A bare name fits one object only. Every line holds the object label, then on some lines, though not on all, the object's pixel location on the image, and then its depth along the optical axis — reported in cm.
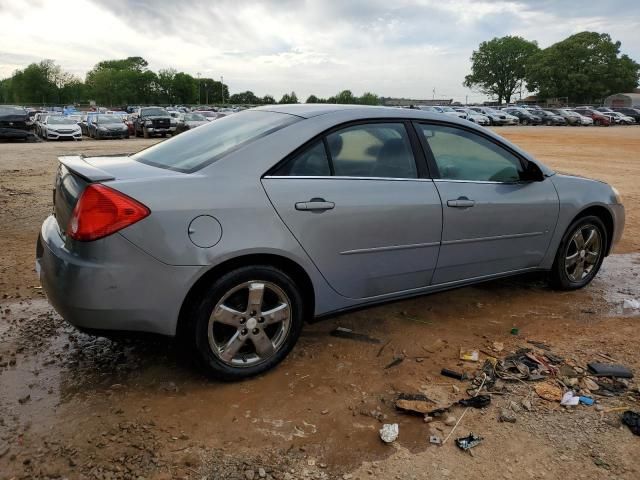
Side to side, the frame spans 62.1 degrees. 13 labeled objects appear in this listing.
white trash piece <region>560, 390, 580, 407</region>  298
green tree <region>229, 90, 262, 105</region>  11423
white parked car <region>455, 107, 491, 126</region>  4498
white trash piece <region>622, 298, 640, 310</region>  448
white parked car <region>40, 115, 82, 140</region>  2564
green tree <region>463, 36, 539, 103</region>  11231
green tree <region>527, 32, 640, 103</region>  9238
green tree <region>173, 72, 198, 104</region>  12531
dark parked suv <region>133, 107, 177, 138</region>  2784
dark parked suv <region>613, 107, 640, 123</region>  5601
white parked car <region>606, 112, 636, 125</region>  5347
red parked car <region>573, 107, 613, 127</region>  5141
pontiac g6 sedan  274
